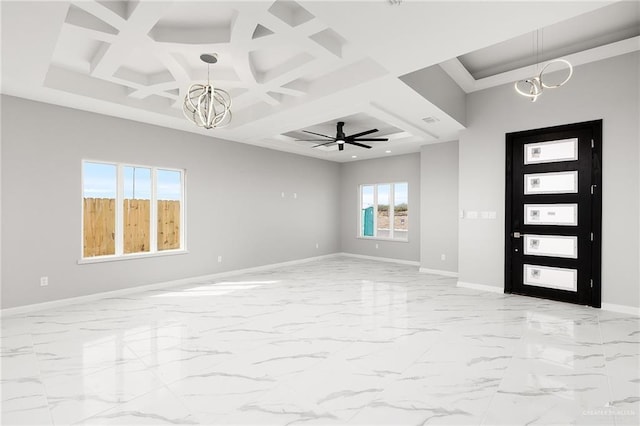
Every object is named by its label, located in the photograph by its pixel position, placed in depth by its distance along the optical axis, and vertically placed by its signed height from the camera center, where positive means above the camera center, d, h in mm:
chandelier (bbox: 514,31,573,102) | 3885 +2052
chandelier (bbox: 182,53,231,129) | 3563 +1362
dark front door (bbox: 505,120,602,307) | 4488 +55
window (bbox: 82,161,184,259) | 5074 +106
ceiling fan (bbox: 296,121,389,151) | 6316 +1533
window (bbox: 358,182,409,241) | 8727 +152
